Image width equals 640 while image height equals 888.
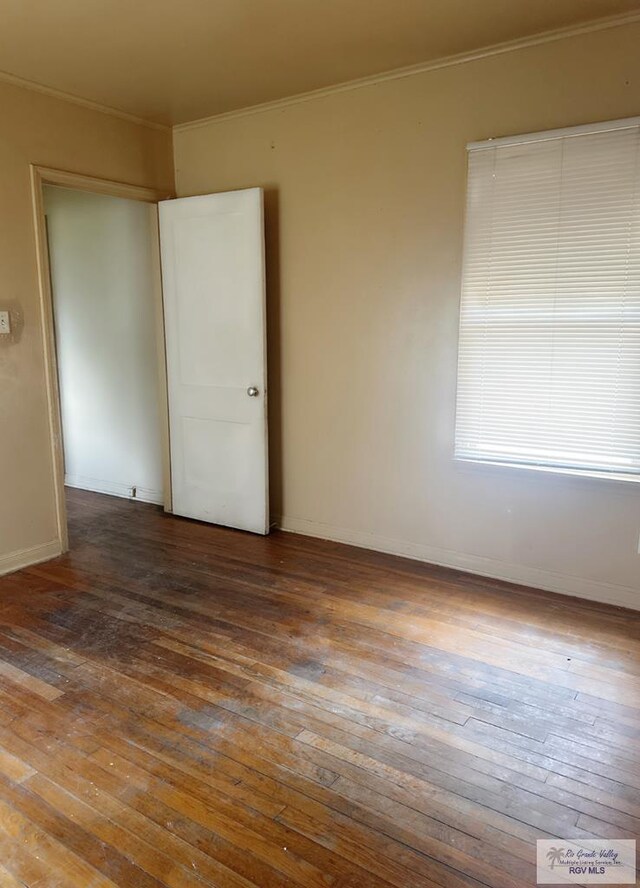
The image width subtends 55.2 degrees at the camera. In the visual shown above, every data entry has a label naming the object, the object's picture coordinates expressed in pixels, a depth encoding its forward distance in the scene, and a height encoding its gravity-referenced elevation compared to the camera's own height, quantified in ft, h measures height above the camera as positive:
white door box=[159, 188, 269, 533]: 12.25 -0.29
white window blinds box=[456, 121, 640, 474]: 9.07 +0.61
